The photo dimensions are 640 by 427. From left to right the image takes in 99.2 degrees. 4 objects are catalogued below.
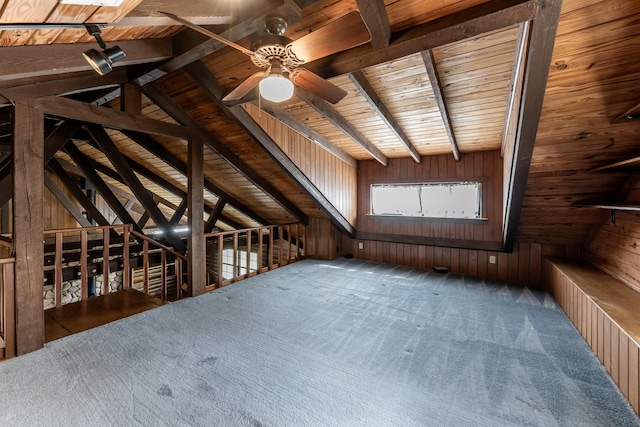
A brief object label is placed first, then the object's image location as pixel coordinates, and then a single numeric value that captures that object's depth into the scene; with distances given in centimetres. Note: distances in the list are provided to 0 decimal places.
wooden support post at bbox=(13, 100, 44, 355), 225
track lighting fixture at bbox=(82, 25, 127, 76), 172
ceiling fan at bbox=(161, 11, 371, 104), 143
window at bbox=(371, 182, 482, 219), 464
